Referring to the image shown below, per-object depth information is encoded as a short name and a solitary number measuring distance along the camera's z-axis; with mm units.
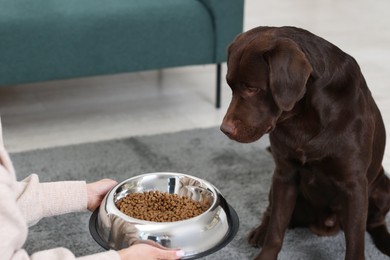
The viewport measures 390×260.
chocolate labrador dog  1632
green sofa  2524
